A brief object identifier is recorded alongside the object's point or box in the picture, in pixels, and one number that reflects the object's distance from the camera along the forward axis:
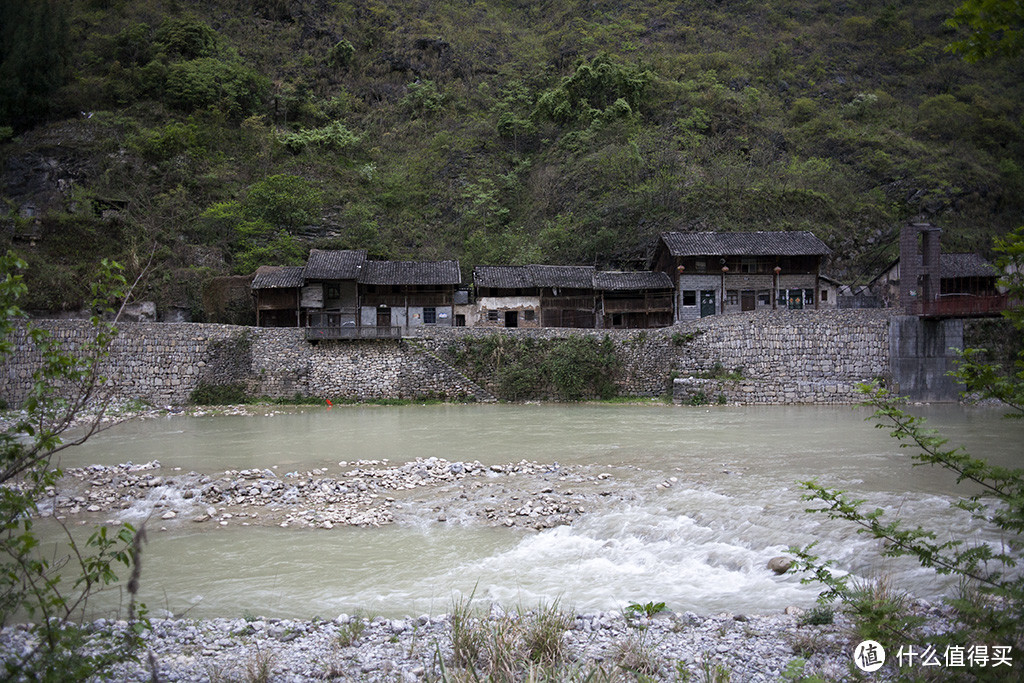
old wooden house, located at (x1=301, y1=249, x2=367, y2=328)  33.88
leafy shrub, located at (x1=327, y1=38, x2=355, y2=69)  63.12
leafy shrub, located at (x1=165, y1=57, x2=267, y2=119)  50.91
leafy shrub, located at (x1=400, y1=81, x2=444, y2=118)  59.66
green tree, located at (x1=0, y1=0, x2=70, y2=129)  46.88
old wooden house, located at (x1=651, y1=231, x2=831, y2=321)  34.41
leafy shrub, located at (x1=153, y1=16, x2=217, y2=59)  54.16
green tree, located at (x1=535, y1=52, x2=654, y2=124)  52.16
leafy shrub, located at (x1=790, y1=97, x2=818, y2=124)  56.06
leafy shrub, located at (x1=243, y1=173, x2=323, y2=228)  41.19
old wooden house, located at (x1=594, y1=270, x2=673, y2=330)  34.78
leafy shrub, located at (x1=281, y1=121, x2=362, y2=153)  50.91
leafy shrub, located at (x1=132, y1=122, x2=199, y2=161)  45.44
